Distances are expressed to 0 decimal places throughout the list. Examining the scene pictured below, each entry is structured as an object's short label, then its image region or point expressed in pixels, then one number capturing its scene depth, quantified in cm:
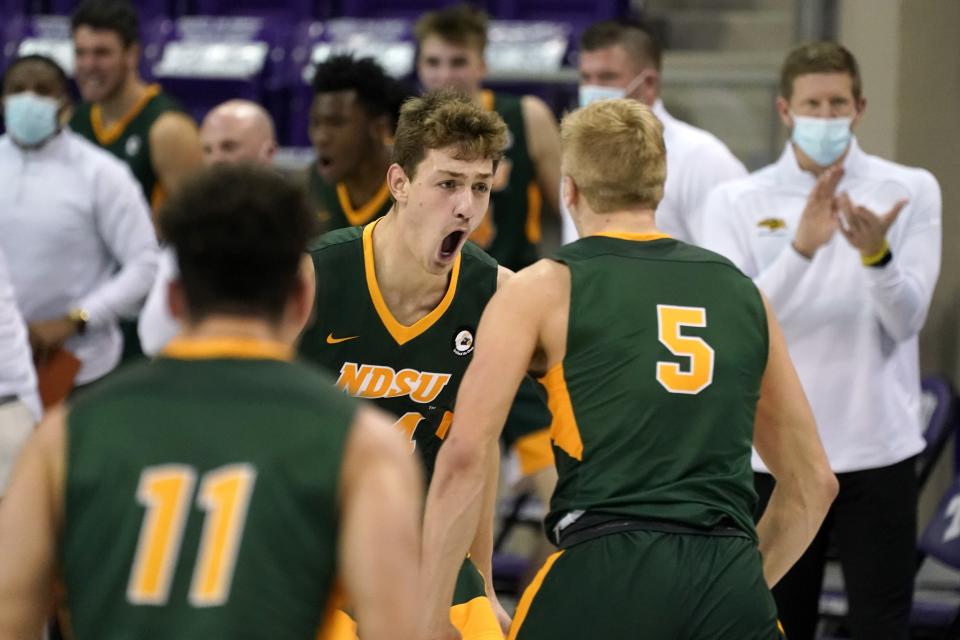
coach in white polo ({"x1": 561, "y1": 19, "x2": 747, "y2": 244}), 1214
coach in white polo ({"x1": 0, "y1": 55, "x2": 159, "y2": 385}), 1367
